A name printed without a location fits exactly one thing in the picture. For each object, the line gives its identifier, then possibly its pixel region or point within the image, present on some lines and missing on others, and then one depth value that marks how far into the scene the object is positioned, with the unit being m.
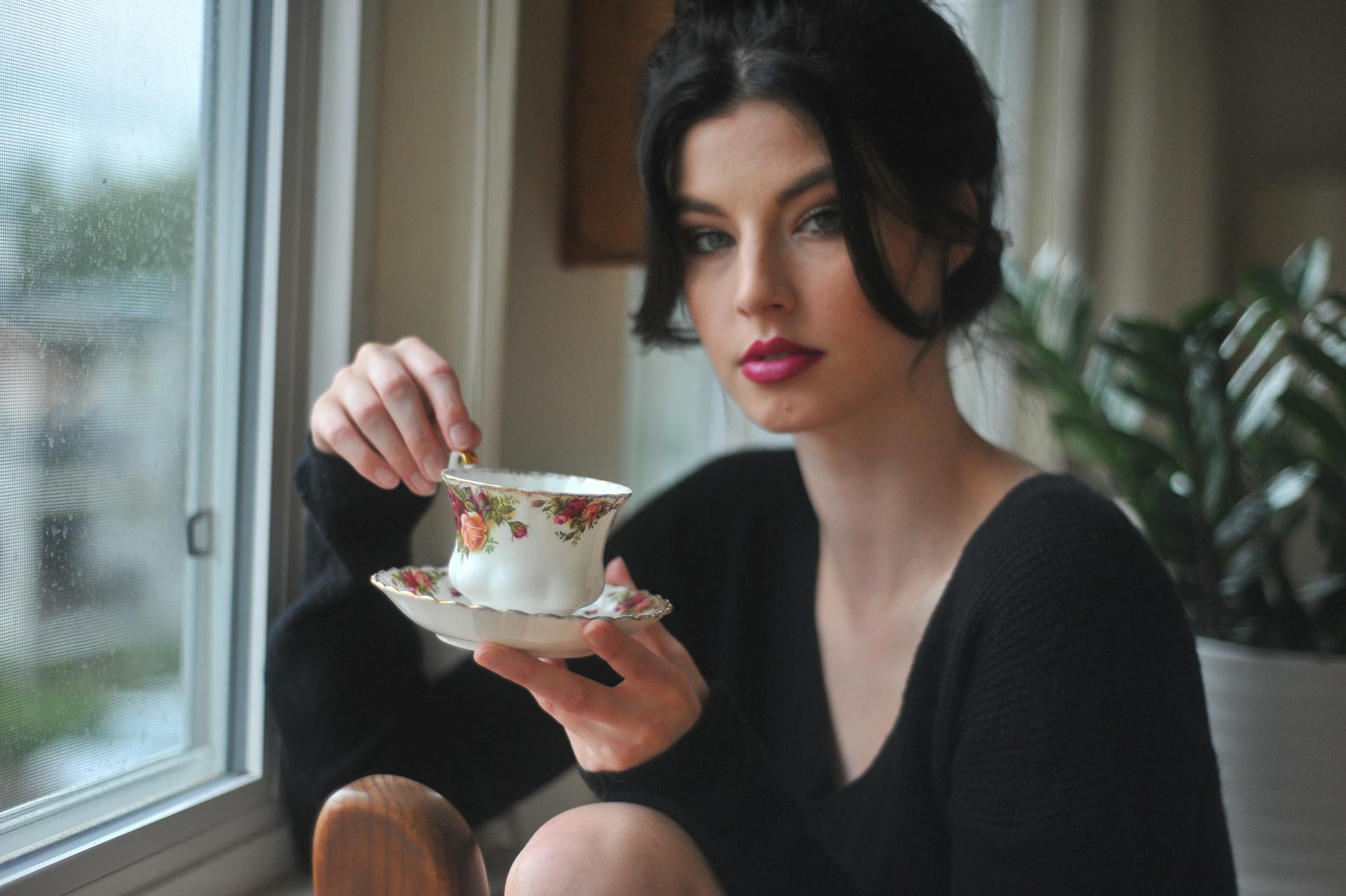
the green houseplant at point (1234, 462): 1.28
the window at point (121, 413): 0.65
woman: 0.69
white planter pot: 1.21
